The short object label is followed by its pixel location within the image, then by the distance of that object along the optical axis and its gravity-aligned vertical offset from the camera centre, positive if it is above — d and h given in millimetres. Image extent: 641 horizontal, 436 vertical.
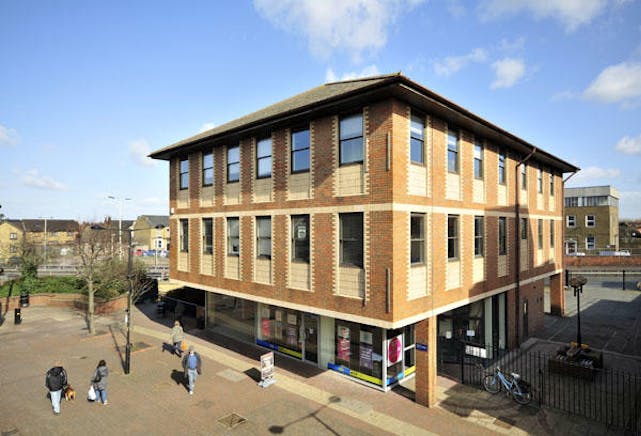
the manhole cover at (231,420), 10609 -5680
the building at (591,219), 51094 -67
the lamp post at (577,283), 16423 -2826
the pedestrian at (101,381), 11576 -4906
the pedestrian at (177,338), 16562 -5093
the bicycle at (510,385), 11898 -5387
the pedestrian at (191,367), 12547 -4845
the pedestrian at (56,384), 10906 -4657
